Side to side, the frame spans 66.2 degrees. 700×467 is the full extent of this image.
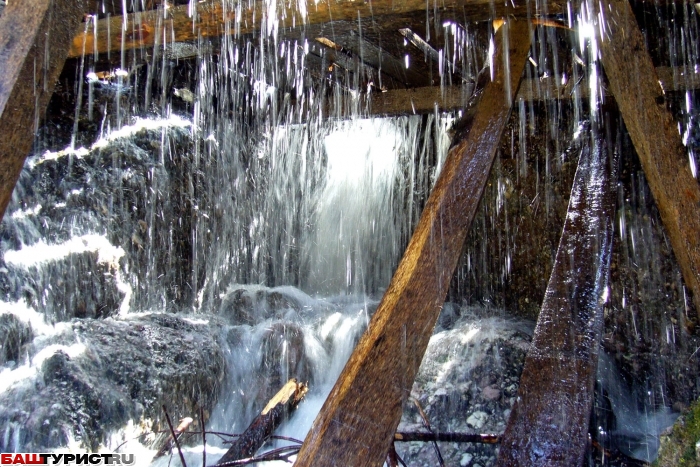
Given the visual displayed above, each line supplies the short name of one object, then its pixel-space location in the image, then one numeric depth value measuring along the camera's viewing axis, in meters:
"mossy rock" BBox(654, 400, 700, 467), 2.14
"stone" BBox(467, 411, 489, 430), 4.02
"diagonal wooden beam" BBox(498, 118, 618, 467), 1.78
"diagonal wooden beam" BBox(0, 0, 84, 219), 1.99
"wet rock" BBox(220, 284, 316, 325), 6.31
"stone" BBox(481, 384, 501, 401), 4.23
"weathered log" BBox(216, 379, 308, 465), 2.99
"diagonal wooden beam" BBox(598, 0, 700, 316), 2.55
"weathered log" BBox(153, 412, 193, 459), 3.53
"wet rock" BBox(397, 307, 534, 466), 3.77
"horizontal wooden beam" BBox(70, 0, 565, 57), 2.80
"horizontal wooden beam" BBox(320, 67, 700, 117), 4.59
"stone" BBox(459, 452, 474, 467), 3.58
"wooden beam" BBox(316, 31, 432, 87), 4.22
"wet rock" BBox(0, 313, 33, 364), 4.24
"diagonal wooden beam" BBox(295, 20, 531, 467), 1.50
